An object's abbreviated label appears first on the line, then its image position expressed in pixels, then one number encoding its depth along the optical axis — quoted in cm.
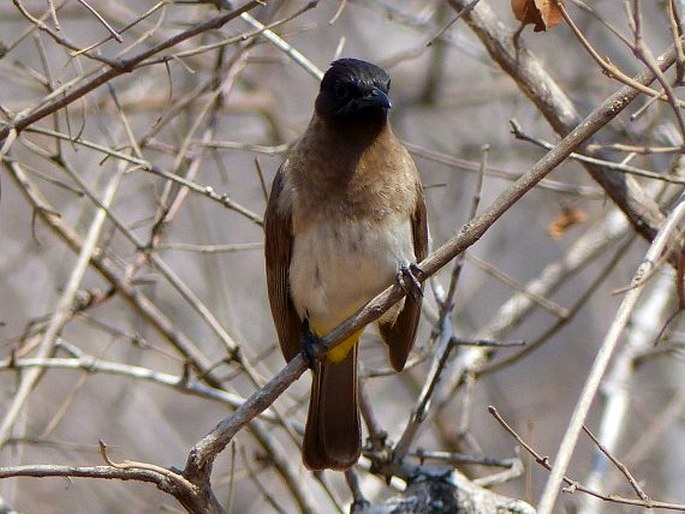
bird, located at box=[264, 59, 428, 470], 750
